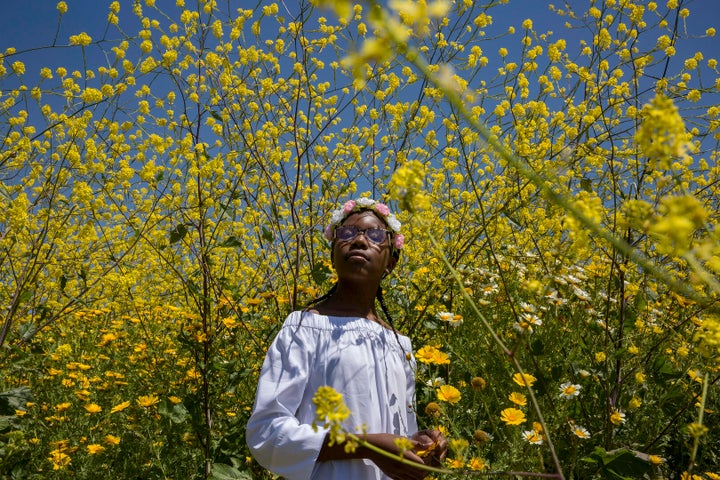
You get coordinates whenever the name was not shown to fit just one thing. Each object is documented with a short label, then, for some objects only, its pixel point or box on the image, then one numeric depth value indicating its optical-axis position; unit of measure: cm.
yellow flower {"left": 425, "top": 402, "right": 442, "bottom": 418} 163
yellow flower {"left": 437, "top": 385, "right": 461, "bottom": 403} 169
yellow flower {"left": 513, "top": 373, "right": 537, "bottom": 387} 172
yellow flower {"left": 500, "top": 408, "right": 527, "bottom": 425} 177
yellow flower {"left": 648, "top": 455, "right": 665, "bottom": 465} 194
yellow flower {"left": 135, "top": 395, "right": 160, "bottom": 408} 250
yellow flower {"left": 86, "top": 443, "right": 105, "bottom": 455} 237
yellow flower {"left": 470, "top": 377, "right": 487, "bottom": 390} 176
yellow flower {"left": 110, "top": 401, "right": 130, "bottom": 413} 254
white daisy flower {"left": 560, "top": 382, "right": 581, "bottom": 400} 186
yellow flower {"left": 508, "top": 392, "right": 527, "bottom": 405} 179
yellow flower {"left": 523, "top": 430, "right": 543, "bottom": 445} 161
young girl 137
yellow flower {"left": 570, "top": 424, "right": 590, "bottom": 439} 190
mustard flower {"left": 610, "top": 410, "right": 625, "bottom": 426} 206
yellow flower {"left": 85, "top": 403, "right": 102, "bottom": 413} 264
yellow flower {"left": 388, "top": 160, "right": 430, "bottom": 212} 68
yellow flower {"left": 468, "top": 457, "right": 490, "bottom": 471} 153
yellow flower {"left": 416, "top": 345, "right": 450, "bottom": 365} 192
